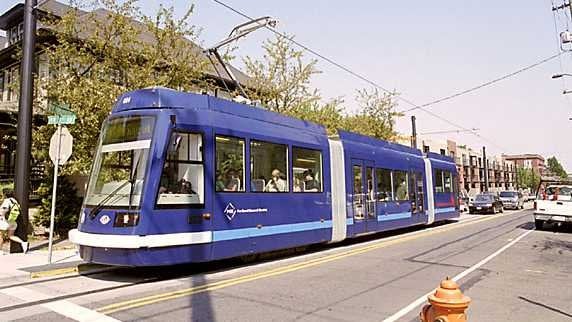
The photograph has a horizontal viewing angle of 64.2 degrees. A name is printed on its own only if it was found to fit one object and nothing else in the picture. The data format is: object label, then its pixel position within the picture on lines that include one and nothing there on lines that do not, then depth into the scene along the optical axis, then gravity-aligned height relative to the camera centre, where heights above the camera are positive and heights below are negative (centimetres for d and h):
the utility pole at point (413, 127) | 3646 +582
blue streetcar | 776 +39
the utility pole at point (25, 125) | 1111 +201
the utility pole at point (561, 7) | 1741 +770
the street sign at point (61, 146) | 1019 +137
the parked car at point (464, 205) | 4208 -64
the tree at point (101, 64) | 1398 +463
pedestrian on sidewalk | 1094 -22
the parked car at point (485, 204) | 3444 -44
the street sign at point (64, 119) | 1024 +197
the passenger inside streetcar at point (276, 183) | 1015 +43
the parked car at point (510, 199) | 4178 -13
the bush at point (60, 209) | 1518 -8
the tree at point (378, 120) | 3216 +580
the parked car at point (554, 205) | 1833 -33
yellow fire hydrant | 343 -79
